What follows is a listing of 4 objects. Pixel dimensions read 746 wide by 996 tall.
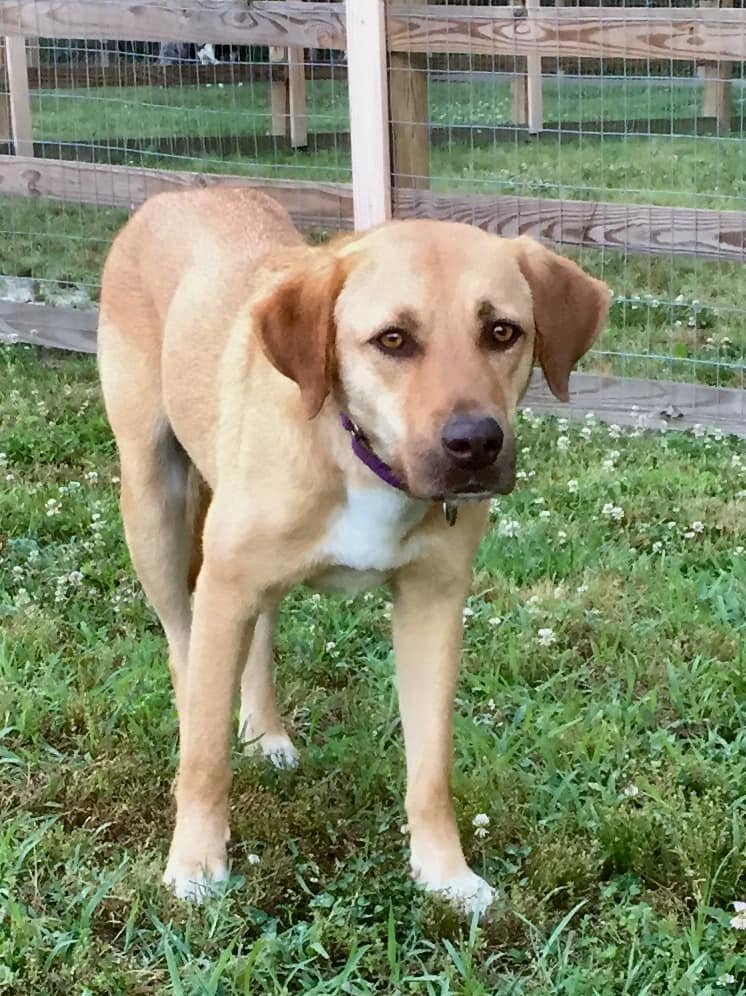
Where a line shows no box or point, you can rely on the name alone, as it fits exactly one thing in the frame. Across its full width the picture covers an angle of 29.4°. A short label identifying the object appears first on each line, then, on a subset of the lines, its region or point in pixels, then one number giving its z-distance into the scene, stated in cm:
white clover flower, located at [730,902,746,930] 287
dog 273
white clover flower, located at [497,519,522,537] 498
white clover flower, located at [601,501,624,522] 515
